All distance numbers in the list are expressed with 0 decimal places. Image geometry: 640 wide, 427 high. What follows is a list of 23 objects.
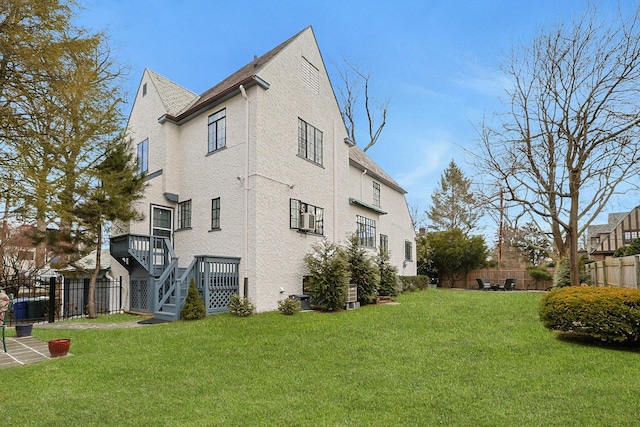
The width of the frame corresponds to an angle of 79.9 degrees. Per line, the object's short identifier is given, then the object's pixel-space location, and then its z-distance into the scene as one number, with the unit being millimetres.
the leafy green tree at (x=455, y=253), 27875
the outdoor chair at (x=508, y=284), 25328
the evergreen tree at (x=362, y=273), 14031
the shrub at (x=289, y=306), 11523
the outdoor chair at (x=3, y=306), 7204
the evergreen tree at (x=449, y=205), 40625
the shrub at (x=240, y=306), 11109
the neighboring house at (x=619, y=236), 34750
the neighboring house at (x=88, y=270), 13508
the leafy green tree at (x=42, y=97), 7324
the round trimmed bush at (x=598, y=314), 6996
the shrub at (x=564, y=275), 15906
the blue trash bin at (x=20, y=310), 14875
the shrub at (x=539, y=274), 26406
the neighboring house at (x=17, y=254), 17812
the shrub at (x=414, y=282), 20683
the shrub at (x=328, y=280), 12305
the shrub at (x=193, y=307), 10516
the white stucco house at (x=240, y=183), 11930
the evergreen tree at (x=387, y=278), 16203
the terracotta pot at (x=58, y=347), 7012
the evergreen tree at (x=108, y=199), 11977
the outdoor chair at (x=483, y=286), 26141
